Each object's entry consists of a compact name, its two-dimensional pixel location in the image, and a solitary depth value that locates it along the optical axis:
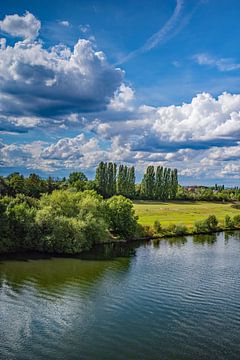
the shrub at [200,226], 95.19
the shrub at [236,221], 106.89
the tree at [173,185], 160.00
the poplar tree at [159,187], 158.12
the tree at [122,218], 81.69
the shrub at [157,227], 88.00
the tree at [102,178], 148.75
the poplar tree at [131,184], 150.25
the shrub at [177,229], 89.88
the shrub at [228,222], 104.25
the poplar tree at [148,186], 156.12
